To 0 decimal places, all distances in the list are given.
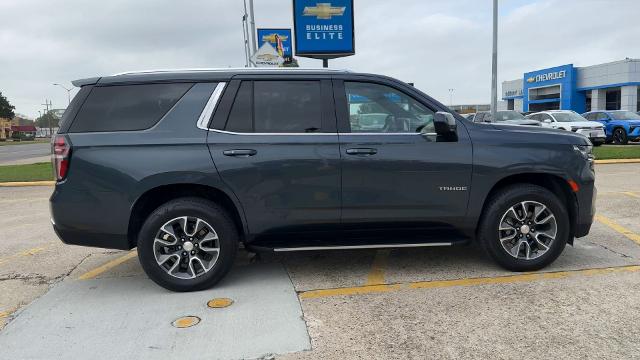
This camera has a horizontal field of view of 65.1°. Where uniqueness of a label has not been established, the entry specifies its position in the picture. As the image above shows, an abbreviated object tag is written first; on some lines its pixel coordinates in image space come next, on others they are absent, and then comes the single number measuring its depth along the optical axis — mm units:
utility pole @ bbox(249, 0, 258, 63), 20550
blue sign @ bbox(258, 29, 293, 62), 20219
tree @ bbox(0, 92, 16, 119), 86875
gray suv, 4152
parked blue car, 20953
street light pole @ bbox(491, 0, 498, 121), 21998
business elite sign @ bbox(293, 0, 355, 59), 14383
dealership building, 40031
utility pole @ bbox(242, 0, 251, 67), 27509
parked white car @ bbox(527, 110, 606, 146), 19156
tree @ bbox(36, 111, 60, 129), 138500
